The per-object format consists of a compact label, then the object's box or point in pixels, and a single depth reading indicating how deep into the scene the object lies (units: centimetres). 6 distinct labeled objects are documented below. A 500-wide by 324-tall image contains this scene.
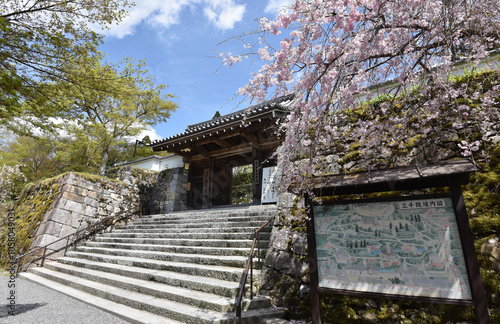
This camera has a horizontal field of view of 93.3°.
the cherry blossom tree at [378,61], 272
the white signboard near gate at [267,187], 797
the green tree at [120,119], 1372
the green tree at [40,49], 366
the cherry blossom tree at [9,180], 1404
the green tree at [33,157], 1630
